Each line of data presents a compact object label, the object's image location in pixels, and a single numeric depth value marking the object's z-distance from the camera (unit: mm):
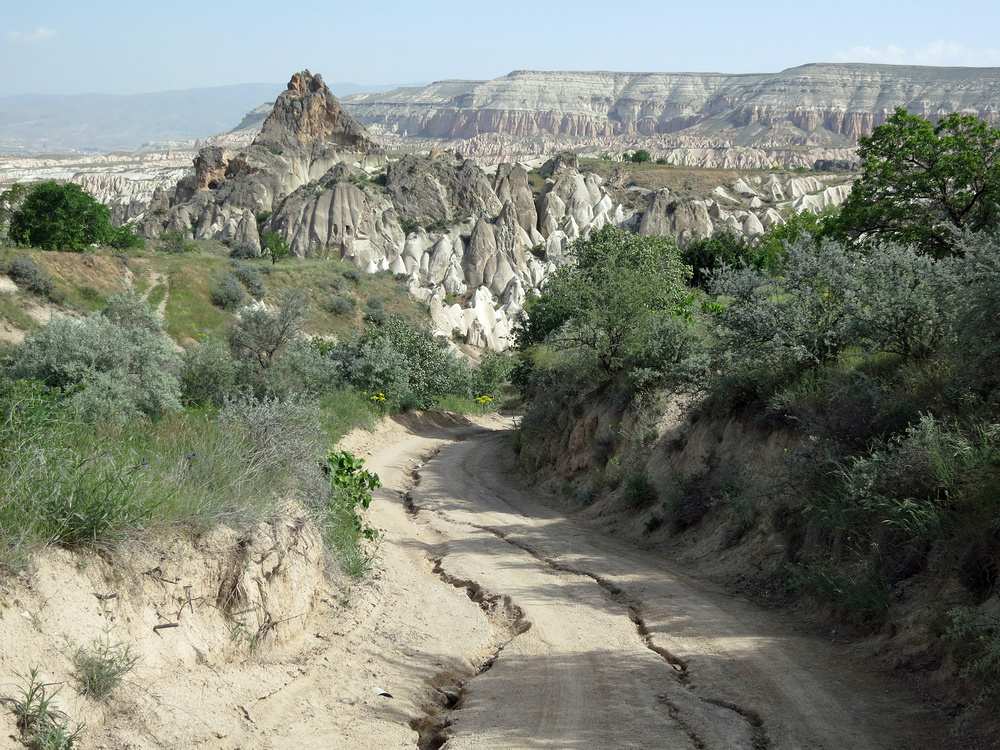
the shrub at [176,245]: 44500
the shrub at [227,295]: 36125
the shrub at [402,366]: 26156
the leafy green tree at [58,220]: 38750
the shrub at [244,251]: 48012
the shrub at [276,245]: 62094
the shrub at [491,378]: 35875
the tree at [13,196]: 44000
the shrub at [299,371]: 19344
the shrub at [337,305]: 42312
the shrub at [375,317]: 43688
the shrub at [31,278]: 27719
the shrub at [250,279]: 39000
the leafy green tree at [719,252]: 35281
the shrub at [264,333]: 20812
